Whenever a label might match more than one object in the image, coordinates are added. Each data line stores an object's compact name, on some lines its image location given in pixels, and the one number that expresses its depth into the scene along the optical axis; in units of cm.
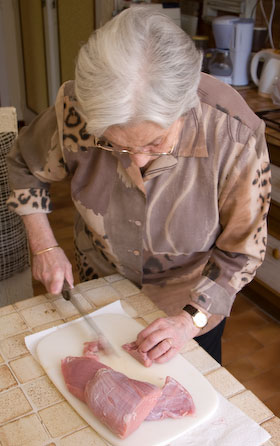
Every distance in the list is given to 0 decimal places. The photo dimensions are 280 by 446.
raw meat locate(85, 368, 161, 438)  72
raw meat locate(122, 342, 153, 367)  85
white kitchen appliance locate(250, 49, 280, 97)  216
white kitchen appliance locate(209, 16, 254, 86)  226
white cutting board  73
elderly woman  73
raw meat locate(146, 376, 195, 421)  76
